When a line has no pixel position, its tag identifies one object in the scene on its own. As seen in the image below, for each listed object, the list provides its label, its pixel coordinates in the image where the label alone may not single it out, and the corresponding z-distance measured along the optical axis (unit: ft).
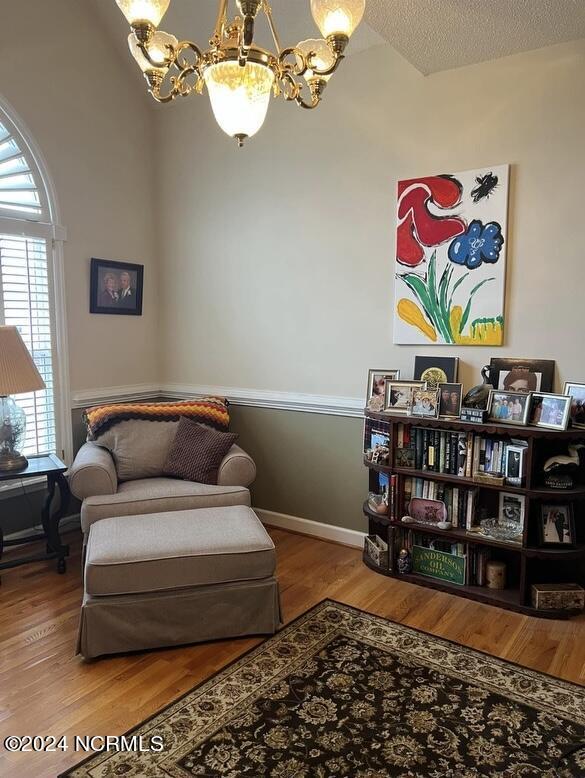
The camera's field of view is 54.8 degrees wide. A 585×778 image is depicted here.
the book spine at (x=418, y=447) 10.15
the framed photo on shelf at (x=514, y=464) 9.17
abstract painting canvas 9.81
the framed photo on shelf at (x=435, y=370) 10.25
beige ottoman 7.79
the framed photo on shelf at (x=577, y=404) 8.98
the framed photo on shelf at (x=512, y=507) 9.53
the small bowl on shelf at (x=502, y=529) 9.40
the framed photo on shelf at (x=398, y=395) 10.27
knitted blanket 11.34
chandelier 5.55
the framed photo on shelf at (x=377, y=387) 10.77
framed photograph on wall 12.67
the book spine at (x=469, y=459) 9.59
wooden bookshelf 8.98
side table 10.34
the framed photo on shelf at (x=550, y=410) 8.73
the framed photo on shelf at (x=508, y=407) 9.11
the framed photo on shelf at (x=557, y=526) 9.18
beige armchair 9.65
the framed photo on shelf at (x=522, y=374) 9.47
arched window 10.96
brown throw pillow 10.75
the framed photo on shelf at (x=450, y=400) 9.79
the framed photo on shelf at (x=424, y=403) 9.93
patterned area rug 6.04
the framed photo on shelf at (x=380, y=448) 10.44
